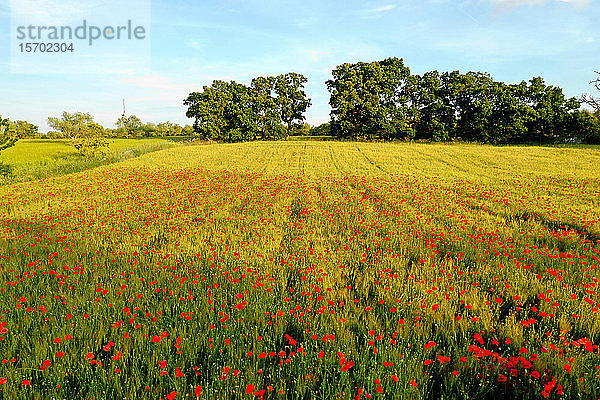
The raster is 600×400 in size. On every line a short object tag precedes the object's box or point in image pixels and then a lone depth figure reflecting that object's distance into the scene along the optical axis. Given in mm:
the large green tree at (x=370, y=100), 54906
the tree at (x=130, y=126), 94562
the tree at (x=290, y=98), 63281
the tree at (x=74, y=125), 52894
